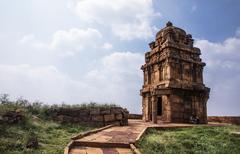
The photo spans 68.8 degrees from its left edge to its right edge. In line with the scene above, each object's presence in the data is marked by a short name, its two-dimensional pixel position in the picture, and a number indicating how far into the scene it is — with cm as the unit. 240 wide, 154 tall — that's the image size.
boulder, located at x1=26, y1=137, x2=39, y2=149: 526
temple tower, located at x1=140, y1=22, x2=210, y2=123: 1271
